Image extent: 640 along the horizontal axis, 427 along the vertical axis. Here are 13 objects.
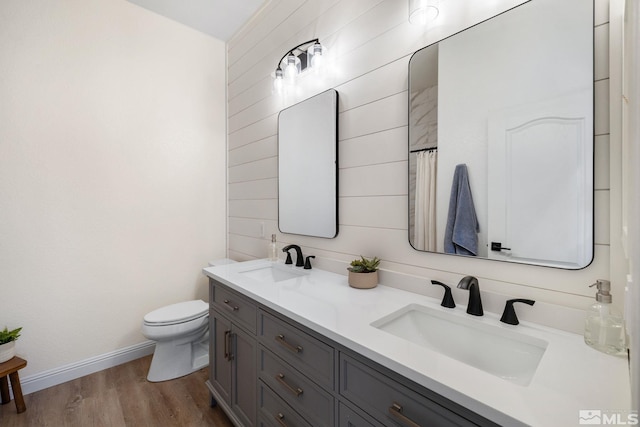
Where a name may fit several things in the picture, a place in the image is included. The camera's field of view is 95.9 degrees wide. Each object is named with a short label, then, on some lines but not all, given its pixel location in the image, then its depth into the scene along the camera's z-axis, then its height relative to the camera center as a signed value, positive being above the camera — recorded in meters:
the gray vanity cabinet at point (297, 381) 0.75 -0.59
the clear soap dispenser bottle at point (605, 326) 0.76 -0.32
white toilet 2.03 -0.92
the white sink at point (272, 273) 1.80 -0.41
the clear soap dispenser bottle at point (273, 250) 2.09 -0.29
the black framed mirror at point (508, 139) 0.90 +0.26
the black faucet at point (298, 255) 1.84 -0.29
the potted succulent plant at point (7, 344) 1.75 -0.82
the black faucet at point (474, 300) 1.03 -0.33
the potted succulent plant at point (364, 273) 1.36 -0.30
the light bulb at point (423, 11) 1.23 +0.86
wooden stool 1.72 -1.01
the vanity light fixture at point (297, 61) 1.75 +0.96
